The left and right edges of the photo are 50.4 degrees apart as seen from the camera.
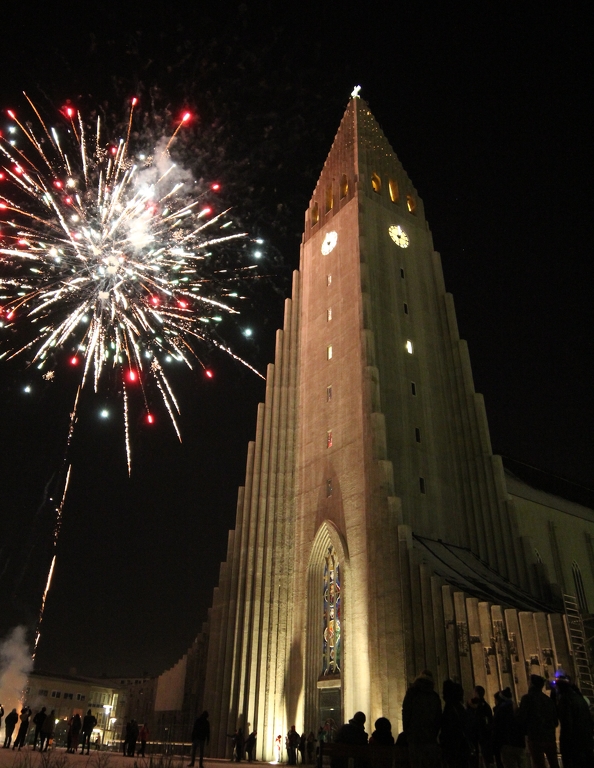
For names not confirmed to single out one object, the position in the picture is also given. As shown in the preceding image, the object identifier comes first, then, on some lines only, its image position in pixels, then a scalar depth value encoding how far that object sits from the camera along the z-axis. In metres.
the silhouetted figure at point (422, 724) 8.14
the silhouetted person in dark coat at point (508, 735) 8.95
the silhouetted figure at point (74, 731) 22.38
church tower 22.50
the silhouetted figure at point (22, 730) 20.42
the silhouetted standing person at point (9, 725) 21.73
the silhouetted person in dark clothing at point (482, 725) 10.08
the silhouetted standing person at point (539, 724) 8.64
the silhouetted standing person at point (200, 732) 16.17
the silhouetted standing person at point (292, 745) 23.98
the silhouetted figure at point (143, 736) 23.67
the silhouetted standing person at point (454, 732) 8.54
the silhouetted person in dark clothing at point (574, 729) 8.02
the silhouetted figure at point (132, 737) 23.33
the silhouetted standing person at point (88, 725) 22.65
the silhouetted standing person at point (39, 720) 21.23
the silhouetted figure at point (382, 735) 9.99
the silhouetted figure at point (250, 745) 25.42
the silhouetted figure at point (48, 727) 20.31
